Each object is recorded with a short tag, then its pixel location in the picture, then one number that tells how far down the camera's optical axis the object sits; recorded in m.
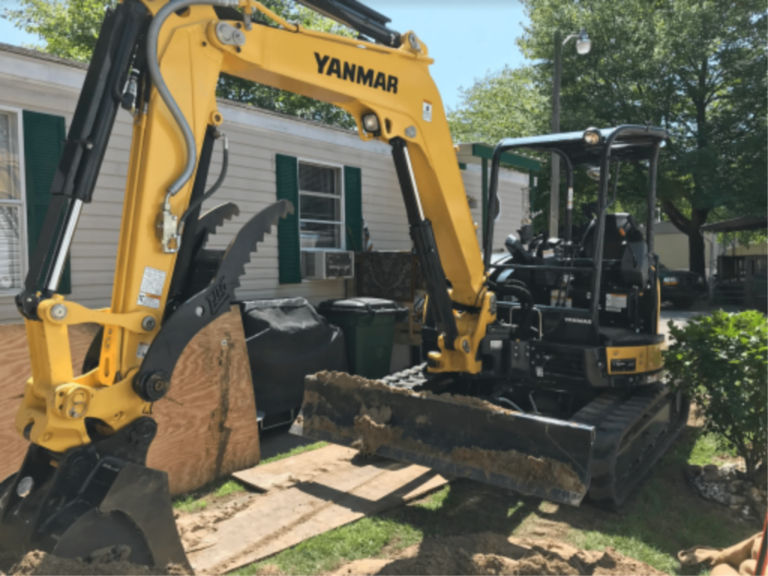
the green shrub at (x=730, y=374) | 4.81
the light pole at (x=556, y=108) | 11.91
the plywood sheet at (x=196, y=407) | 4.45
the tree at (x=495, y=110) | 26.03
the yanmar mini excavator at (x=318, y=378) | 2.75
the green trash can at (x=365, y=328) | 7.71
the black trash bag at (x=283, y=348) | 6.46
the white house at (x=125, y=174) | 5.84
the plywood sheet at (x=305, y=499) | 4.03
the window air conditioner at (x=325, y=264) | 8.54
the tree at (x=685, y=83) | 18.12
